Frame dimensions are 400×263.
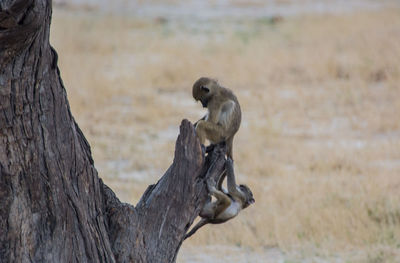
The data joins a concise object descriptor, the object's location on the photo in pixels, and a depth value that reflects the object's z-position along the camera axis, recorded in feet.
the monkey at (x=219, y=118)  48.34
